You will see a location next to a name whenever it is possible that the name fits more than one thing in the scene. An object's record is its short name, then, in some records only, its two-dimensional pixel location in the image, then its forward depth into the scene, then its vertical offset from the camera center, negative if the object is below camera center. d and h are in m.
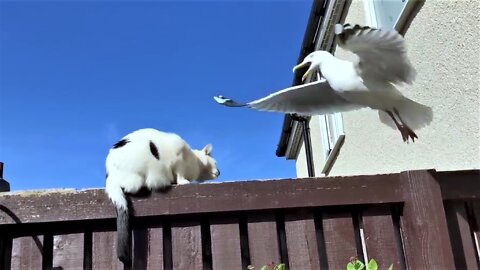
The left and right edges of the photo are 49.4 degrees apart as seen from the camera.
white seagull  2.40 +1.20
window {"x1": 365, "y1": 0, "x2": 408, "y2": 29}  3.67 +2.20
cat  2.14 +0.95
